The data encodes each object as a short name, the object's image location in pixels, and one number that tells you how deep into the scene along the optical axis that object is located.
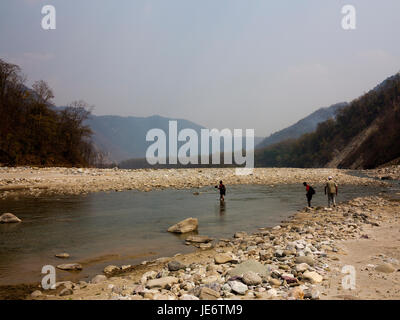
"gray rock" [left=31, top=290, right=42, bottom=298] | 6.06
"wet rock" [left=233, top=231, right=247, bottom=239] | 10.60
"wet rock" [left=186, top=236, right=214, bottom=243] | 10.28
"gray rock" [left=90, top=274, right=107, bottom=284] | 6.80
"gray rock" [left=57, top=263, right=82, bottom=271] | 7.87
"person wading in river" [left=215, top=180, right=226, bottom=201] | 18.88
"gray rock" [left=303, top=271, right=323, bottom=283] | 5.78
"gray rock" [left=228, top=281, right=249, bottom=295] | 5.39
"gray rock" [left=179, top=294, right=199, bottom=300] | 5.19
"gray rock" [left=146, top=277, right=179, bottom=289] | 5.91
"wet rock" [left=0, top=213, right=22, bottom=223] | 13.05
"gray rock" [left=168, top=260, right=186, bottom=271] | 7.19
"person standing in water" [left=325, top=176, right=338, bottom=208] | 15.82
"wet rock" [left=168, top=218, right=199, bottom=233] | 11.64
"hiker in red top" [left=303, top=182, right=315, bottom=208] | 16.48
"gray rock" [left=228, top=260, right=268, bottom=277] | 6.20
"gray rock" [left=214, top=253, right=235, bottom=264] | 7.44
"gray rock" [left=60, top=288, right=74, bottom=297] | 6.02
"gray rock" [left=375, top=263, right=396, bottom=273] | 6.21
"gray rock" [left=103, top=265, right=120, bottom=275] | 7.62
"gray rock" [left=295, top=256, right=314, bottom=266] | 6.68
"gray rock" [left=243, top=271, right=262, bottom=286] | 5.73
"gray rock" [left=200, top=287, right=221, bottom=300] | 5.19
